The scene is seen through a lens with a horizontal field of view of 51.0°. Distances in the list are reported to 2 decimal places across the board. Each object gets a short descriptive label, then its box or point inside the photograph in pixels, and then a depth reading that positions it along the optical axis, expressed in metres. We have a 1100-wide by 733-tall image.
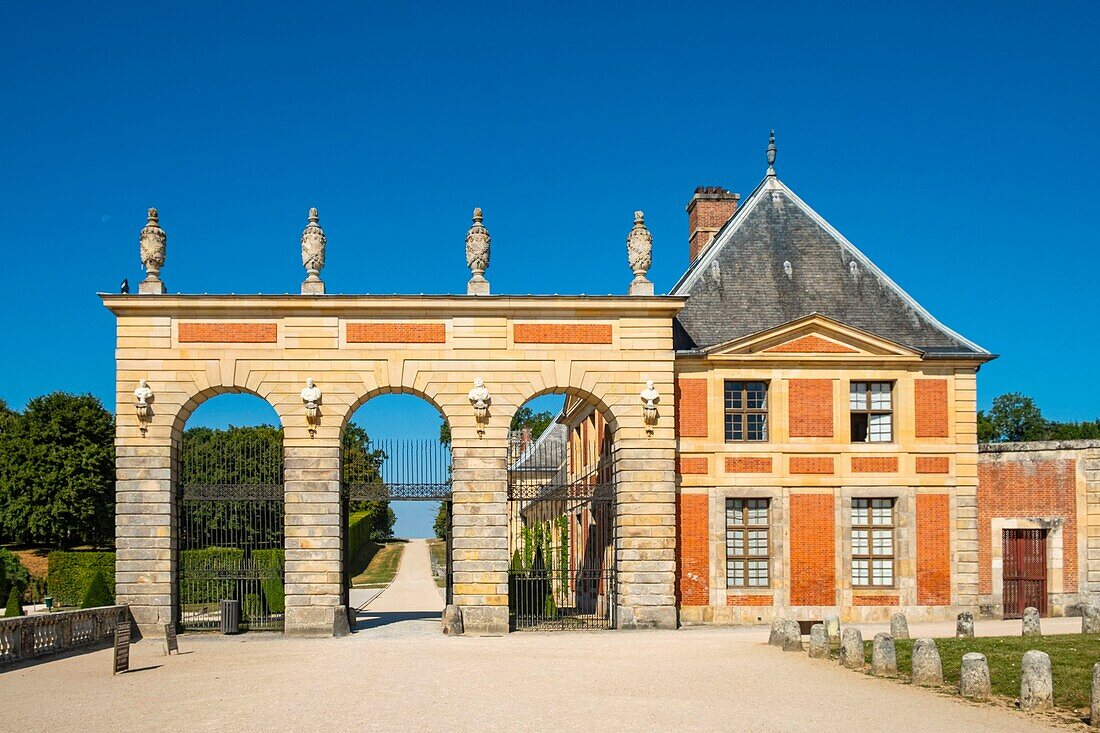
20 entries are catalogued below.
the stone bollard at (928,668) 14.16
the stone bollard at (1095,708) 11.34
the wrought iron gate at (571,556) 23.56
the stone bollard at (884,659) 15.12
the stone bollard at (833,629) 19.19
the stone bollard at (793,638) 18.06
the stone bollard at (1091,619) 19.72
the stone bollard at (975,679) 13.05
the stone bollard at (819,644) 17.03
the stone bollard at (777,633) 18.62
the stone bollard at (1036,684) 12.30
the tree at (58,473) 45.25
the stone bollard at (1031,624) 19.16
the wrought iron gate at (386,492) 22.81
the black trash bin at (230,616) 22.14
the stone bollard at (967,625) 19.23
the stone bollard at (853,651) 15.90
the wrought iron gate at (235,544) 22.44
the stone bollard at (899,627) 19.39
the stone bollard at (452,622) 22.02
